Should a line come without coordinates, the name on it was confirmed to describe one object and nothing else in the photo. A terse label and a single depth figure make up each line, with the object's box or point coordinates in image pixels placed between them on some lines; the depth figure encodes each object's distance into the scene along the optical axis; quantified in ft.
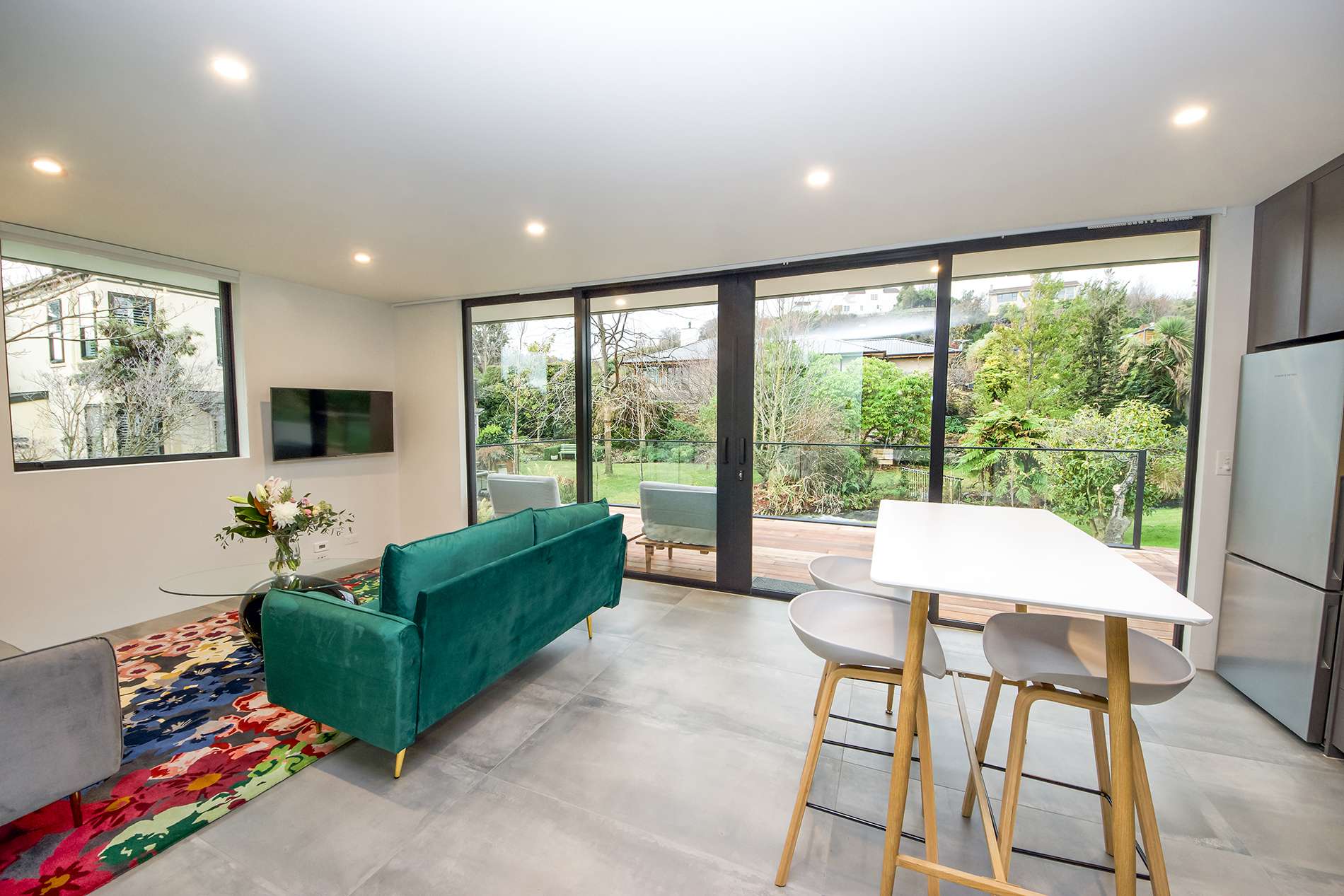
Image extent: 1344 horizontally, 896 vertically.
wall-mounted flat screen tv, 13.46
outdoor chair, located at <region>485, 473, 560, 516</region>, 15.02
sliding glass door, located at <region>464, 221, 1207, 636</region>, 10.41
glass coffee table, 8.96
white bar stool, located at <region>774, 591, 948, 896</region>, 4.79
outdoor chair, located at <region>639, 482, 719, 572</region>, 13.41
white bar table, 3.74
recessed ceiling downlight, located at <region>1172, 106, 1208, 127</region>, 5.79
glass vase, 9.08
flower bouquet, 8.81
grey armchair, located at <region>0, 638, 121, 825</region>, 4.95
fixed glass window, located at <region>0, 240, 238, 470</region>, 10.09
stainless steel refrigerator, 6.98
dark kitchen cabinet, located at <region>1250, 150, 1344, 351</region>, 7.10
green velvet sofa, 6.24
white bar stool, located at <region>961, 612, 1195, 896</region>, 4.19
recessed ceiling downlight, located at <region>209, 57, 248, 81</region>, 5.04
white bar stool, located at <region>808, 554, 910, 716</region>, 7.18
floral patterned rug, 5.32
